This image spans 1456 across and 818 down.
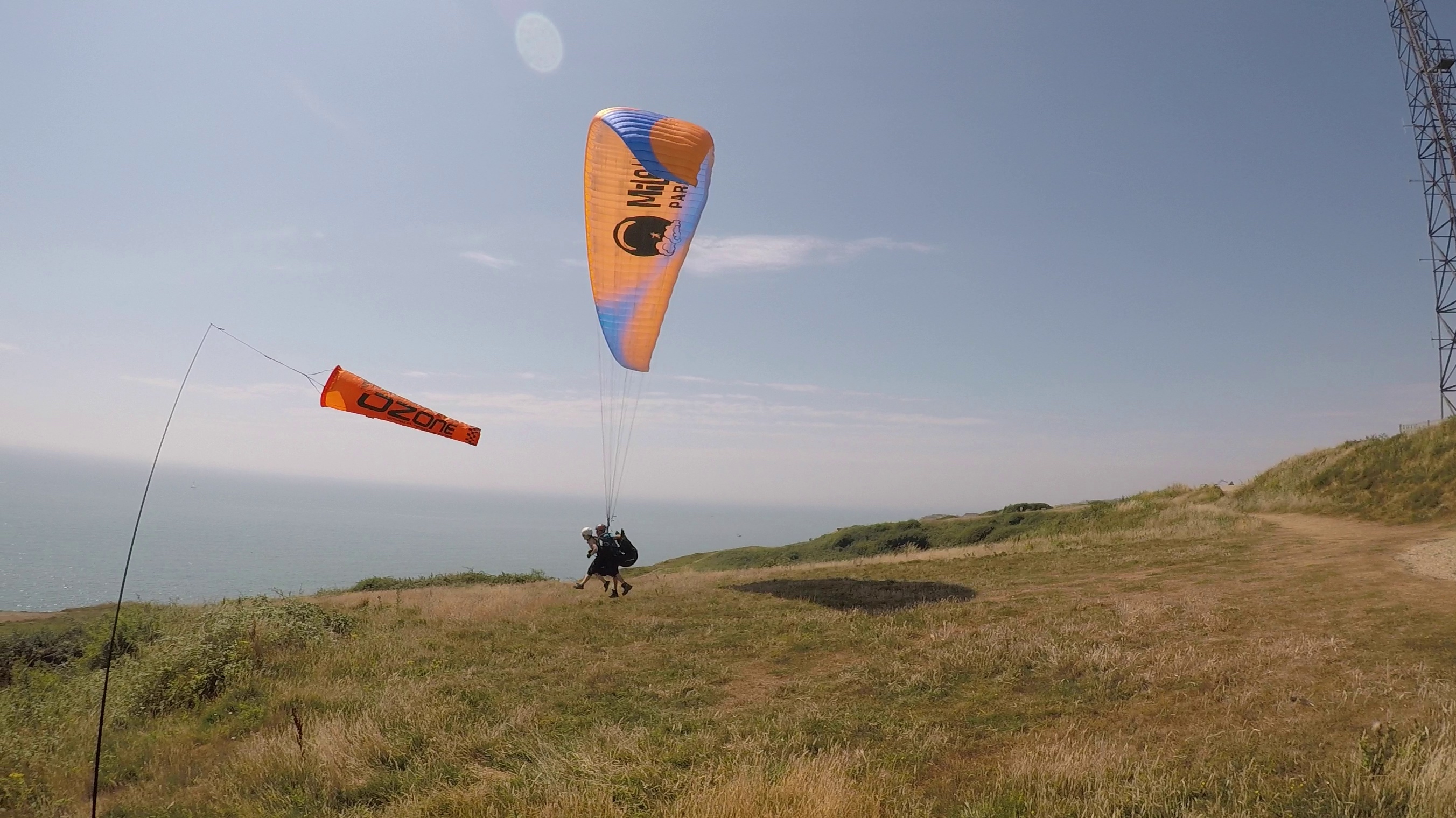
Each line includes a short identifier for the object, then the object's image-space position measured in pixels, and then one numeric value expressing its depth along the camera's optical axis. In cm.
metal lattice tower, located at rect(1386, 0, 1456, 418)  3139
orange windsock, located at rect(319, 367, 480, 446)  1473
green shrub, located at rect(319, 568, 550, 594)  3156
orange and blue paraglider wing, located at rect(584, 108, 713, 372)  1741
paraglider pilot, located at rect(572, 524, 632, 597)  1825
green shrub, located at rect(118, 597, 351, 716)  1034
